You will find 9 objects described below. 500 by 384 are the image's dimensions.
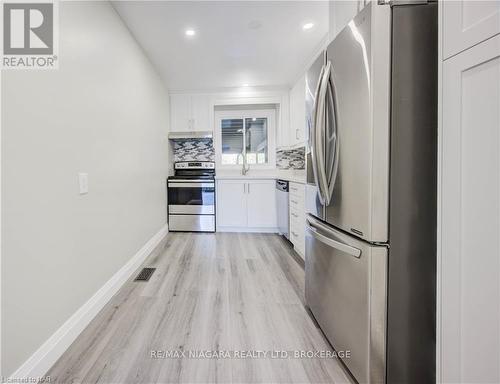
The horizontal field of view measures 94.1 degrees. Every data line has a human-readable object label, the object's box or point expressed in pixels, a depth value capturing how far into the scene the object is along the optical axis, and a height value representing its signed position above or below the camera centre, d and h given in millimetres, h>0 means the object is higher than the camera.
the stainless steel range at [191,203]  3807 -306
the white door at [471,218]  654 -102
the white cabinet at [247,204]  3857 -325
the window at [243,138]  4398 +883
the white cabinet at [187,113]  4055 +1249
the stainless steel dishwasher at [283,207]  3201 -329
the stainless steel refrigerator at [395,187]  948 -11
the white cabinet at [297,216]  2615 -379
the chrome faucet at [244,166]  4291 +342
